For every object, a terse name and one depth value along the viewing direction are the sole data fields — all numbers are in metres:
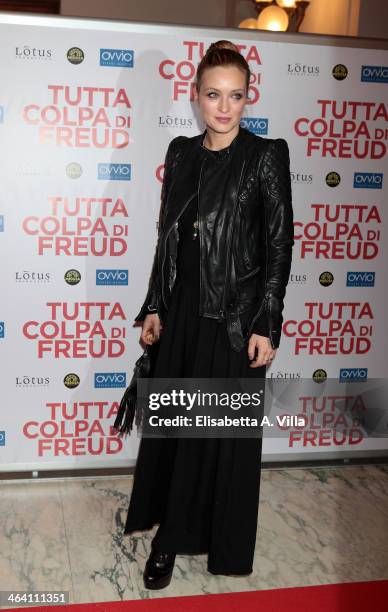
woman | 2.23
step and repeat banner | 2.88
